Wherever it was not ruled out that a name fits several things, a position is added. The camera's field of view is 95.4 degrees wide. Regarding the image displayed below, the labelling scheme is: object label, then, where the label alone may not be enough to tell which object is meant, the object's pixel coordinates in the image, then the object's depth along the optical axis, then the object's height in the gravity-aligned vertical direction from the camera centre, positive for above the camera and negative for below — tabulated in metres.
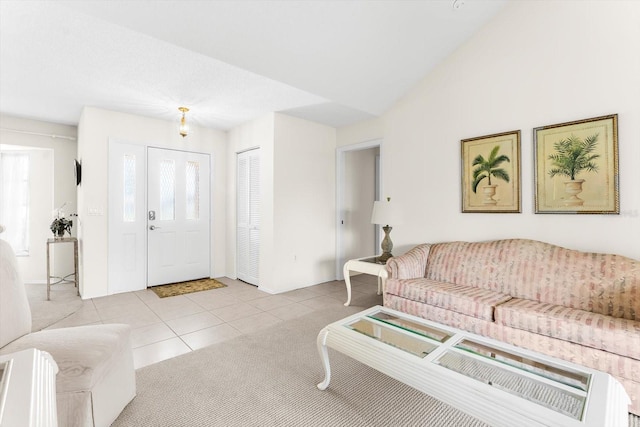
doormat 4.11 -1.09
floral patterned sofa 1.85 -0.72
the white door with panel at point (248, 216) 4.47 -0.03
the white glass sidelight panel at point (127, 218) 4.02 -0.05
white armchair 1.33 -0.70
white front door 4.38 -0.03
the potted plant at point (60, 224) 4.12 -0.14
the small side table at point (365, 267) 3.32 -0.64
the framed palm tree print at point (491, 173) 2.96 +0.42
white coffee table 1.17 -0.79
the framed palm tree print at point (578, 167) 2.42 +0.40
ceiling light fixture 3.75 +1.13
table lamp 3.57 -0.06
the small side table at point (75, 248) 3.79 -0.47
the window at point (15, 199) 4.49 +0.25
